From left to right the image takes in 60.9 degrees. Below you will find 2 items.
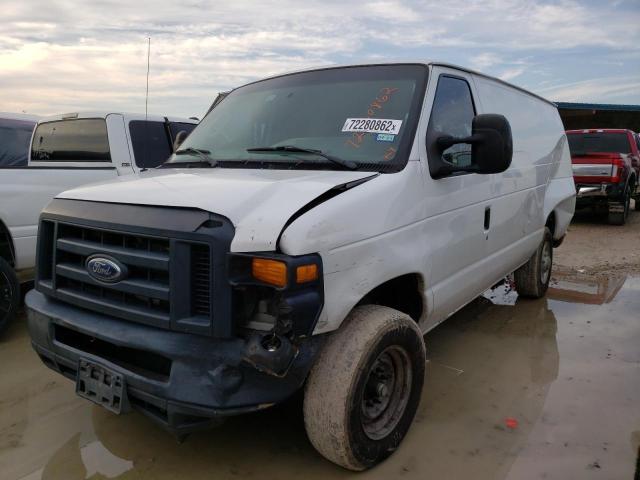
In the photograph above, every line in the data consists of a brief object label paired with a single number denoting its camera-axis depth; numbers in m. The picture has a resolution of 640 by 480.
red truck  10.70
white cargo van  2.28
